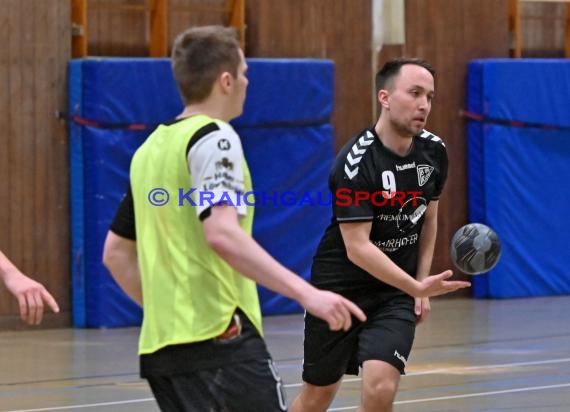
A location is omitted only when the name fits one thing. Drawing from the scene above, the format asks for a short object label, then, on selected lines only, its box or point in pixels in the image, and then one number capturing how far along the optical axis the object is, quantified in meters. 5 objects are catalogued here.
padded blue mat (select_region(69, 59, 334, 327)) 25.66
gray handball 14.77
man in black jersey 12.60
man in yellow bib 8.33
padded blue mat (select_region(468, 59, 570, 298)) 30.12
